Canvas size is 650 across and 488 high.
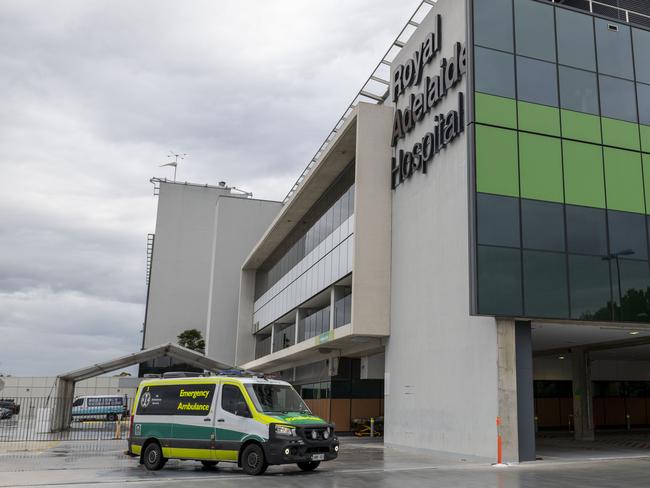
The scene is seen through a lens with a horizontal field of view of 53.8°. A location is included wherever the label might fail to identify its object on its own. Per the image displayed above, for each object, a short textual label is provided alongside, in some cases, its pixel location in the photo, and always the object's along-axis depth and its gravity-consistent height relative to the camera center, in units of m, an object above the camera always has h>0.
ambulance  14.28 -0.79
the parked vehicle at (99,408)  53.44 -1.72
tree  65.19 +5.02
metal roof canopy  36.75 +1.12
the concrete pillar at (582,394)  27.80 +0.39
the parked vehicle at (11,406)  62.08 -2.20
